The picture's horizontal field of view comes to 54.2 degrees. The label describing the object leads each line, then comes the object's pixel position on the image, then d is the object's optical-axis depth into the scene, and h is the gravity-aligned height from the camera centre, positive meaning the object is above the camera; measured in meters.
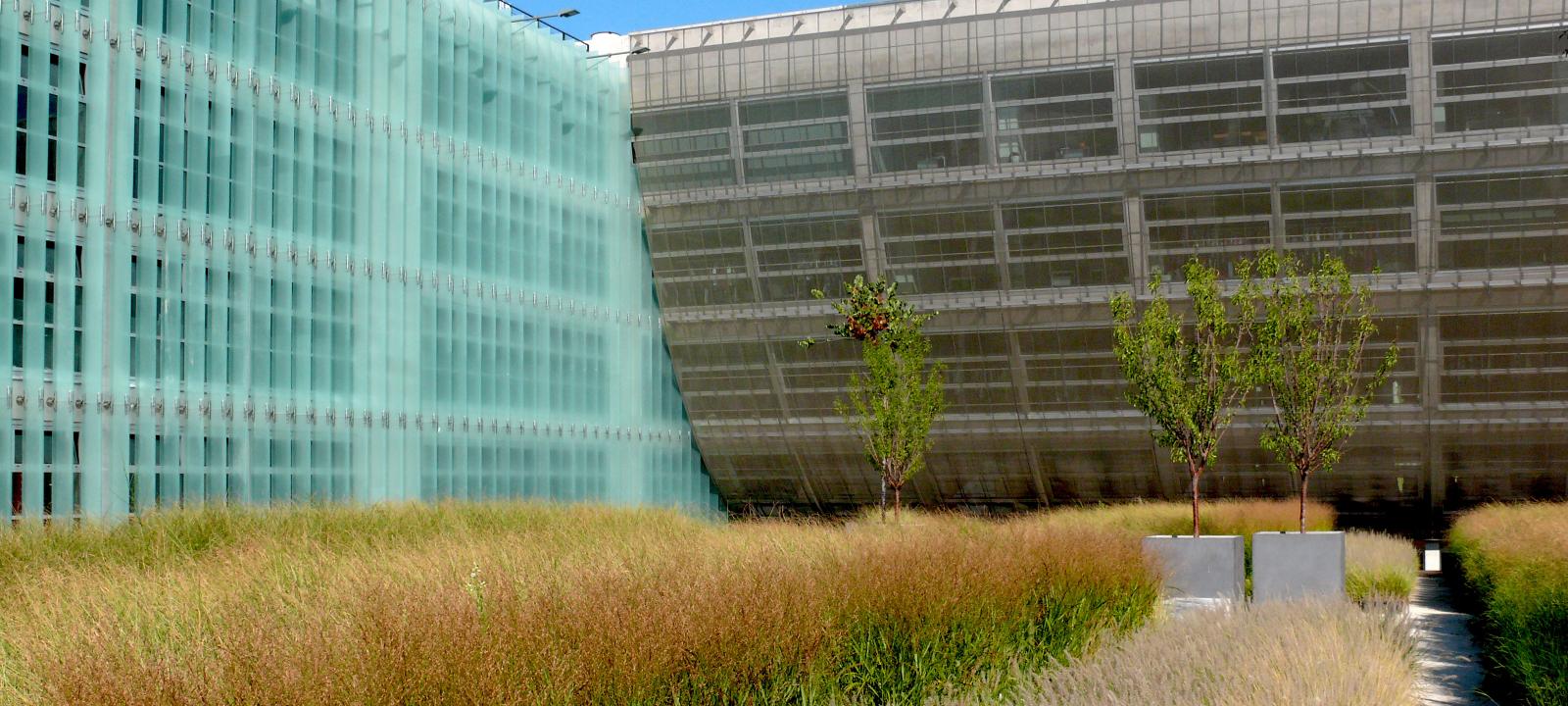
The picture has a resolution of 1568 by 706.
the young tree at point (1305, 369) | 27.50 +0.00
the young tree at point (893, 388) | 33.12 -0.35
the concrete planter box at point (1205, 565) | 21.59 -2.77
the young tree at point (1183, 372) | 26.89 -0.04
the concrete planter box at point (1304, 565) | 21.16 -2.73
